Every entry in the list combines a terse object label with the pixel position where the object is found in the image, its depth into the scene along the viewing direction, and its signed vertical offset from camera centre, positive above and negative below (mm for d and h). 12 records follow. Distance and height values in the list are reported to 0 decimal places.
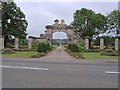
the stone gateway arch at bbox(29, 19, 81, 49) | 29625 +3770
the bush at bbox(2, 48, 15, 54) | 18188 -1190
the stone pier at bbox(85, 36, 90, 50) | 23941 +272
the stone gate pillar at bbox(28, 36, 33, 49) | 25047 +778
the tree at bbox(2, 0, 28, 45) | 27953 +6499
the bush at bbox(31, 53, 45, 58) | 14046 -1513
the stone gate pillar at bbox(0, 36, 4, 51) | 22642 +385
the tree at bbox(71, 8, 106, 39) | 28750 +6020
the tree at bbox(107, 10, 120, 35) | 25208 +5686
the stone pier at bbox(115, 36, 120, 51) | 21969 +240
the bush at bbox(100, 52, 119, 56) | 16217 -1504
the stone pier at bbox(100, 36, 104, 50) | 23488 +261
